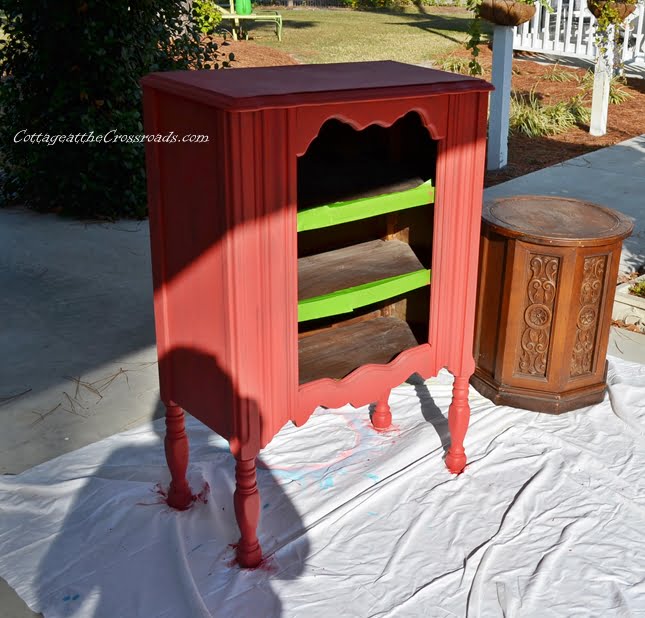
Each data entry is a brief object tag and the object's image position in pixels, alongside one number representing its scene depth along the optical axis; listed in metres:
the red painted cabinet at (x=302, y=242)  2.37
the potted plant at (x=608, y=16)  8.47
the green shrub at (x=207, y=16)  9.05
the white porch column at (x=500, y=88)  7.38
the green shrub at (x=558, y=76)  11.86
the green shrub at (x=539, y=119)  9.42
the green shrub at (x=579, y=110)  9.84
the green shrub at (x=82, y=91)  5.98
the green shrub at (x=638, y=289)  4.83
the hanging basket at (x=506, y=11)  7.06
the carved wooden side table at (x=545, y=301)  3.52
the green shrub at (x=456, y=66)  12.16
